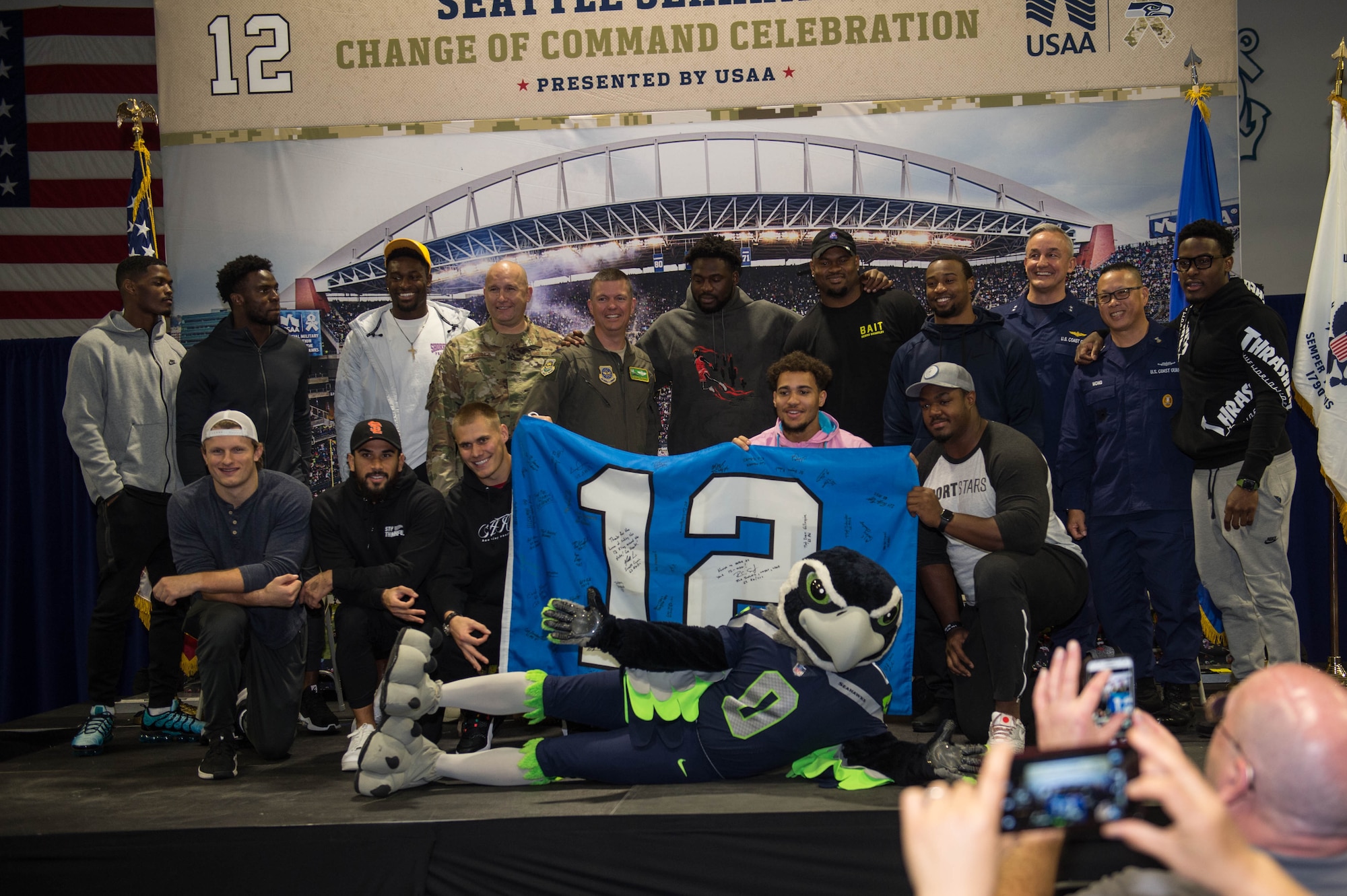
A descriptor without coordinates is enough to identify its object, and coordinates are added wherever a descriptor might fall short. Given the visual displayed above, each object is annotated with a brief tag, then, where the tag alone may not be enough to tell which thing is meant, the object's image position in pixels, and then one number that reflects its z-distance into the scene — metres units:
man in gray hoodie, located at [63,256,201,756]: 4.63
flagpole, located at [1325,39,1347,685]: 4.75
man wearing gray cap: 3.62
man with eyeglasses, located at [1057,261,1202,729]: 4.33
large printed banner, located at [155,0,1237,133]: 5.67
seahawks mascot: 3.12
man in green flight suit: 4.75
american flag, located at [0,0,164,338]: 6.92
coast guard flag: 4.83
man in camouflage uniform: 4.79
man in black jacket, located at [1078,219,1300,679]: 4.19
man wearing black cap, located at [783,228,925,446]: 4.77
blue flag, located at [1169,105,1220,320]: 5.44
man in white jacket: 5.04
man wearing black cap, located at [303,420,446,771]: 4.12
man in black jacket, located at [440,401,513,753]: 4.25
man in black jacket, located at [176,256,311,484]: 4.82
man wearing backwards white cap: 4.05
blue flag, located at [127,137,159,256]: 5.80
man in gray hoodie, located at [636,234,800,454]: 4.79
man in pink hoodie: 4.21
